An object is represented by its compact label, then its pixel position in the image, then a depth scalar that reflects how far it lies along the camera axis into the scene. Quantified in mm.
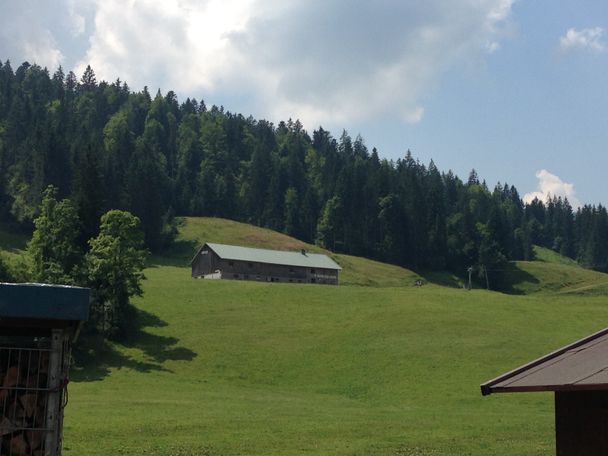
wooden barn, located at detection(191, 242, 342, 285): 115562
